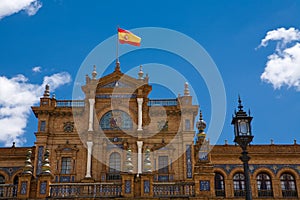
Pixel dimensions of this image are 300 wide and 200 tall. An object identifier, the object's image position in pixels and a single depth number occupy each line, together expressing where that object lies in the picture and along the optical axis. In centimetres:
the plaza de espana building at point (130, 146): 3397
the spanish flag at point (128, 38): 3700
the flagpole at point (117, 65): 3708
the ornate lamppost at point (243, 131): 1398
